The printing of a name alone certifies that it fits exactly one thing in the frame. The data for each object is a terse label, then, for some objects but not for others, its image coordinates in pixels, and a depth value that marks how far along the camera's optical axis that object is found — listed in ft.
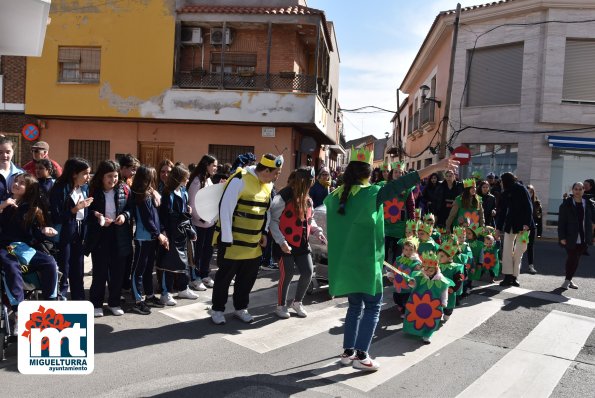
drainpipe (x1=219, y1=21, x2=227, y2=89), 54.34
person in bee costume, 17.07
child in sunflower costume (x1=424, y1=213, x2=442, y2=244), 22.20
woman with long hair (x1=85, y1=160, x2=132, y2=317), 17.92
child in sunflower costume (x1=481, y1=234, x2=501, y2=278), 26.43
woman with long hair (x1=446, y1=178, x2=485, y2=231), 26.89
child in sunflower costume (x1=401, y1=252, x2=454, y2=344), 17.07
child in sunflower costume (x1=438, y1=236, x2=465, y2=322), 19.51
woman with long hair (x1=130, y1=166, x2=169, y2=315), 18.67
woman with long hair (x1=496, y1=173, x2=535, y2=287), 27.09
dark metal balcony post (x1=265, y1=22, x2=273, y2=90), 52.90
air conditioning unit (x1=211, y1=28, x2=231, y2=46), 56.13
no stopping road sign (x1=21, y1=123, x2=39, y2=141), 48.55
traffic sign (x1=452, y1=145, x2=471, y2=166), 53.21
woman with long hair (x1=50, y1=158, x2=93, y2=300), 16.78
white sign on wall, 56.59
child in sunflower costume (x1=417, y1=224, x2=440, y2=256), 20.81
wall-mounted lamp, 67.67
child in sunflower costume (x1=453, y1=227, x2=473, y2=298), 22.22
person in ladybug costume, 18.53
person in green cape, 13.65
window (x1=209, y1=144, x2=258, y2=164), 58.54
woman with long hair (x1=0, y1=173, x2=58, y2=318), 15.03
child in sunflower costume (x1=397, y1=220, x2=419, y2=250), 21.02
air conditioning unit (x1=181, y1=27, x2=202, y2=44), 56.54
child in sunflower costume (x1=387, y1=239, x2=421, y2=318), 18.95
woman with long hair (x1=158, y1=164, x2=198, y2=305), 19.98
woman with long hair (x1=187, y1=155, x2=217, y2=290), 23.29
